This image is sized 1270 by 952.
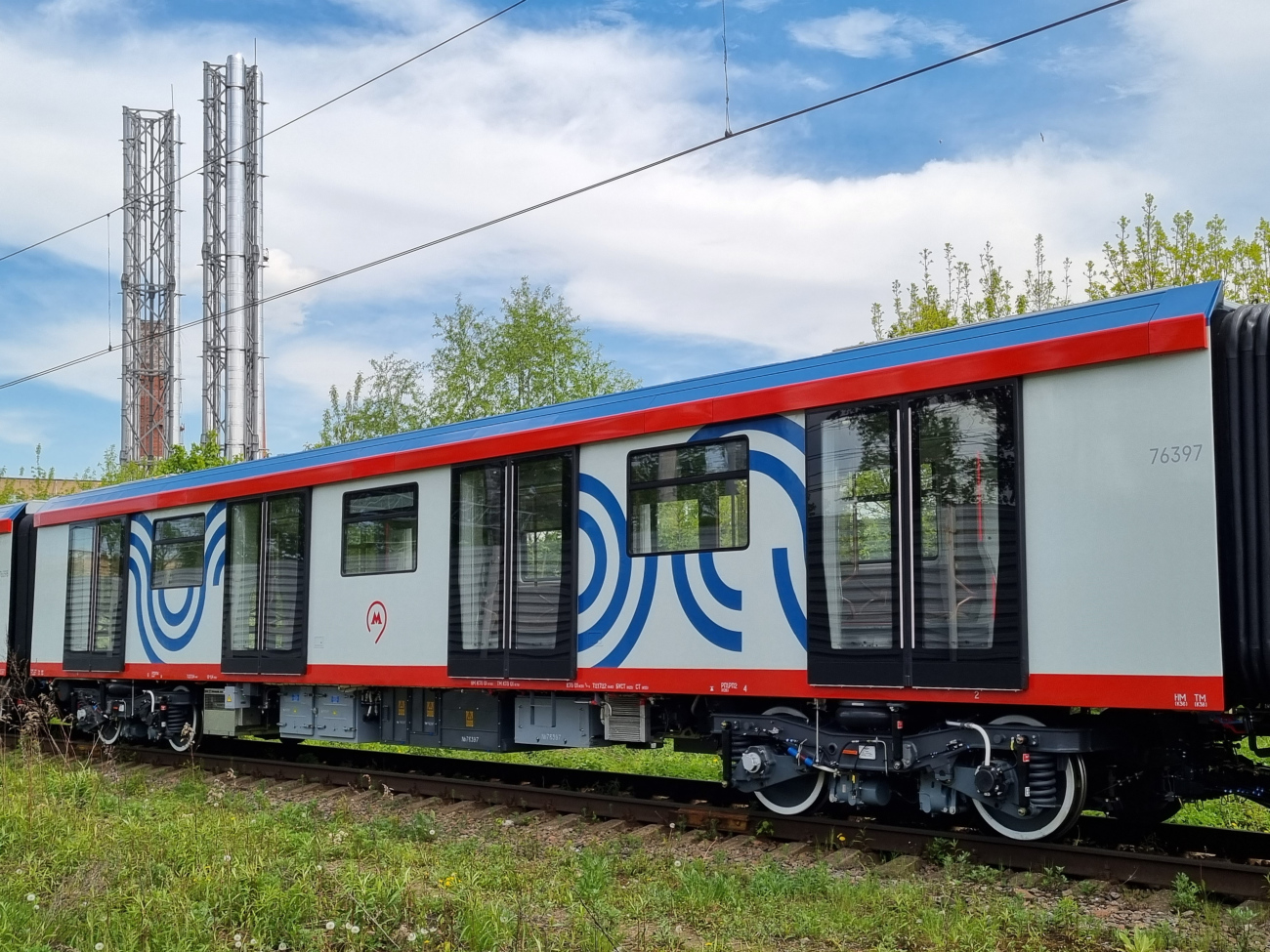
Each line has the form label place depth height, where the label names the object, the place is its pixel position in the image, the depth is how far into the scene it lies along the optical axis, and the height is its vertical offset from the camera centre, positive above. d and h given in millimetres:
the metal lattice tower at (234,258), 42562 +12689
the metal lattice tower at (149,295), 58719 +14380
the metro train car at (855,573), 7379 +189
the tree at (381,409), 36000 +5586
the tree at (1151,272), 22234 +6146
